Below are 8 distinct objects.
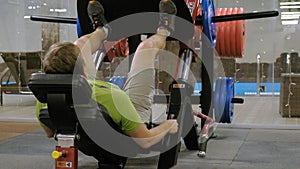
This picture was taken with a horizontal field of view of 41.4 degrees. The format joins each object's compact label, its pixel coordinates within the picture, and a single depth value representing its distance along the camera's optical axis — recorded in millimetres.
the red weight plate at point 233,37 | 3383
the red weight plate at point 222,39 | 3418
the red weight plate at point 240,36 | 3382
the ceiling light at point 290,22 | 6230
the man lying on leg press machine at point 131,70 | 1911
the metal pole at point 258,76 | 7026
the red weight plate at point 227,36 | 3408
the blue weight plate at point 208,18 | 2939
